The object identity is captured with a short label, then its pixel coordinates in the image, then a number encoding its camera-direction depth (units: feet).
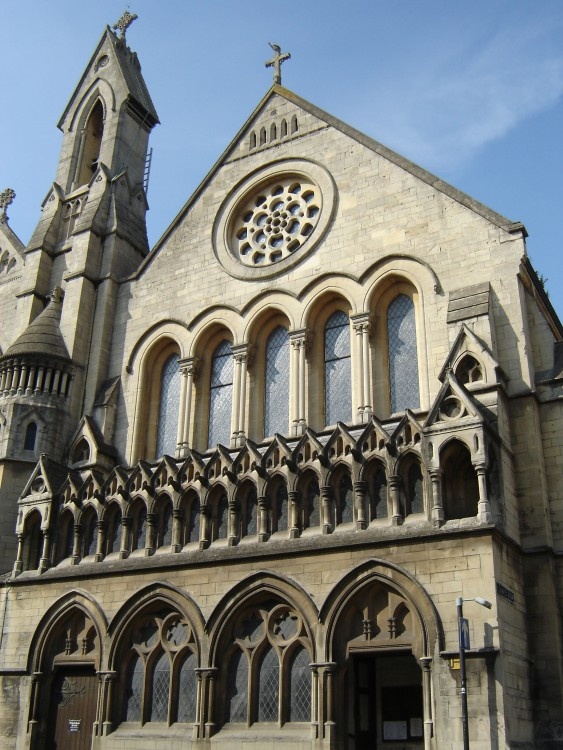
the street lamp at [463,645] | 42.94
